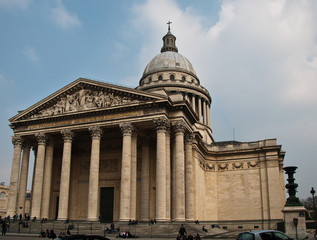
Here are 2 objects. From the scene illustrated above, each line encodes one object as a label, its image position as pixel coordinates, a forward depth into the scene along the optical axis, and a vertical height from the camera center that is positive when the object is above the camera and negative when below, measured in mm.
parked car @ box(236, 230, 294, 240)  12962 -1160
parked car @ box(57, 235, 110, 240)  12585 -1258
